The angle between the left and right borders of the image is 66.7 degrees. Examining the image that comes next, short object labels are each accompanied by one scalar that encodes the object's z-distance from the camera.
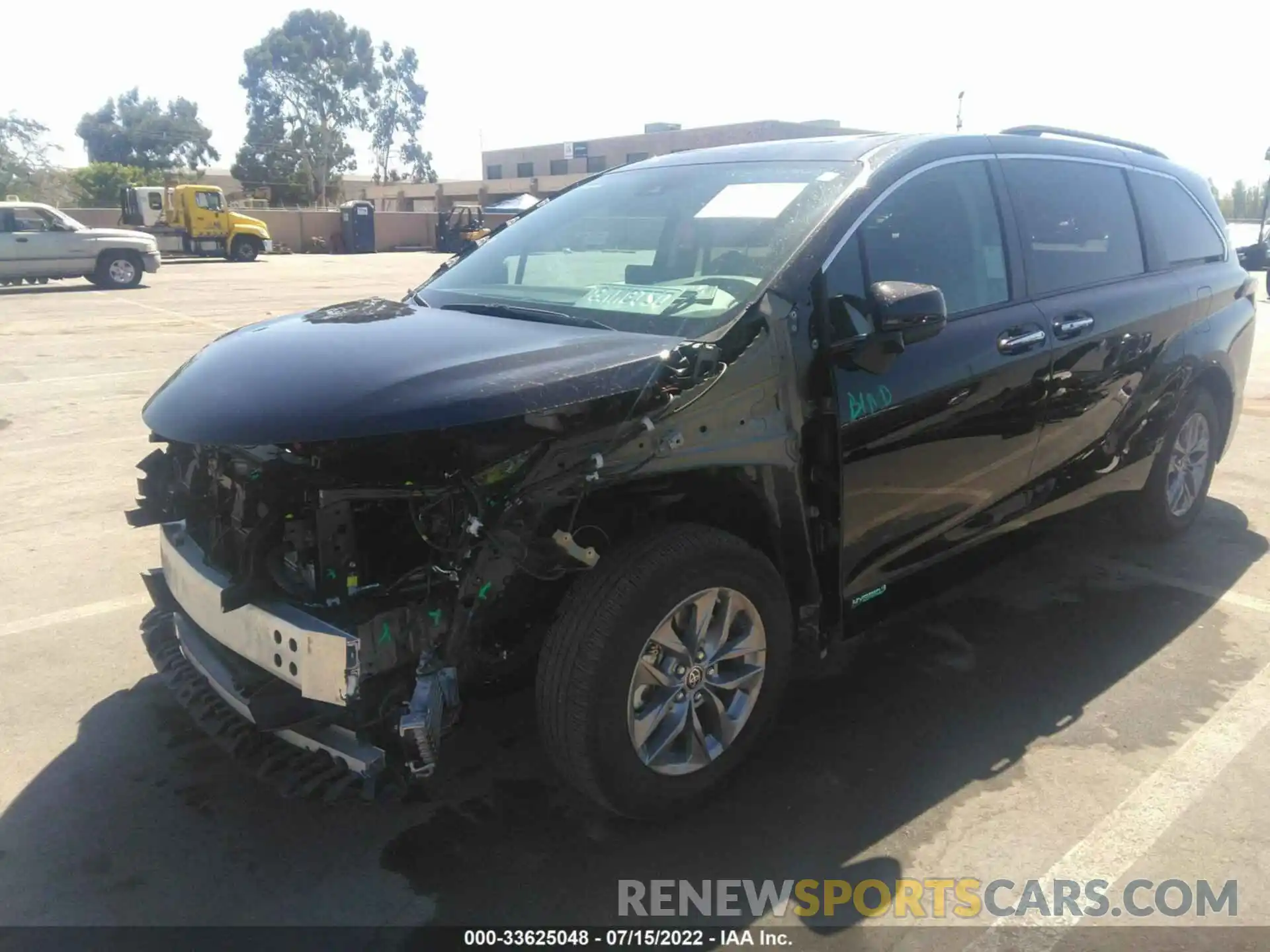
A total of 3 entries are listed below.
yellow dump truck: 32.31
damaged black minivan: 2.41
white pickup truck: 19.78
